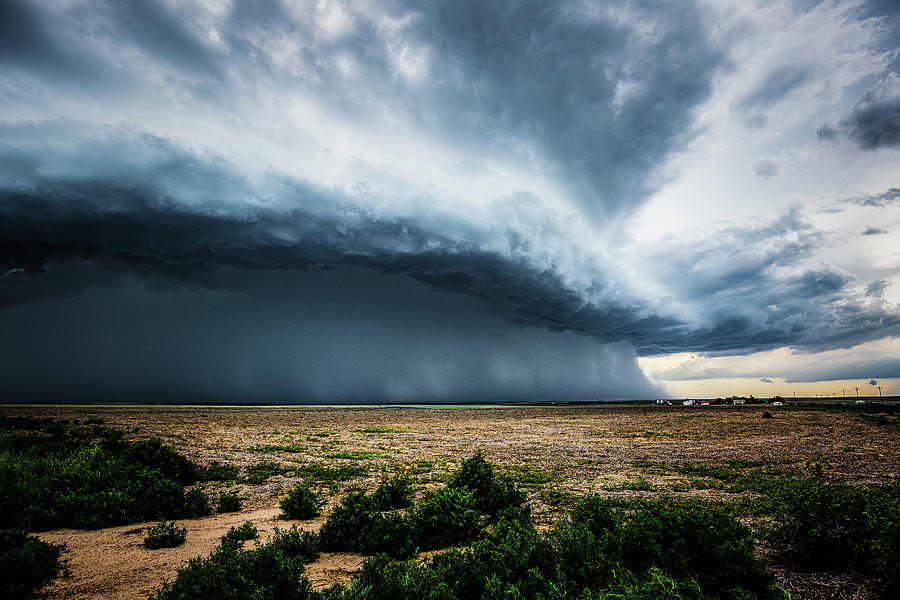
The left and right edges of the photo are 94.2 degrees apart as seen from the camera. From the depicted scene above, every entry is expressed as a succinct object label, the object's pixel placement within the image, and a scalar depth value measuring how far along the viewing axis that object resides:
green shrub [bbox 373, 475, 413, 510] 14.43
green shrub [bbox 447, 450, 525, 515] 14.11
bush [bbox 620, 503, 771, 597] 7.59
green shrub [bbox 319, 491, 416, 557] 11.28
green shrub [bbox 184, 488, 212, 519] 15.20
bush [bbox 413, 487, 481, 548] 11.48
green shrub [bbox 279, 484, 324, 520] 14.80
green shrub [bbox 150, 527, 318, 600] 7.16
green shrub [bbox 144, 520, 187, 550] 11.69
